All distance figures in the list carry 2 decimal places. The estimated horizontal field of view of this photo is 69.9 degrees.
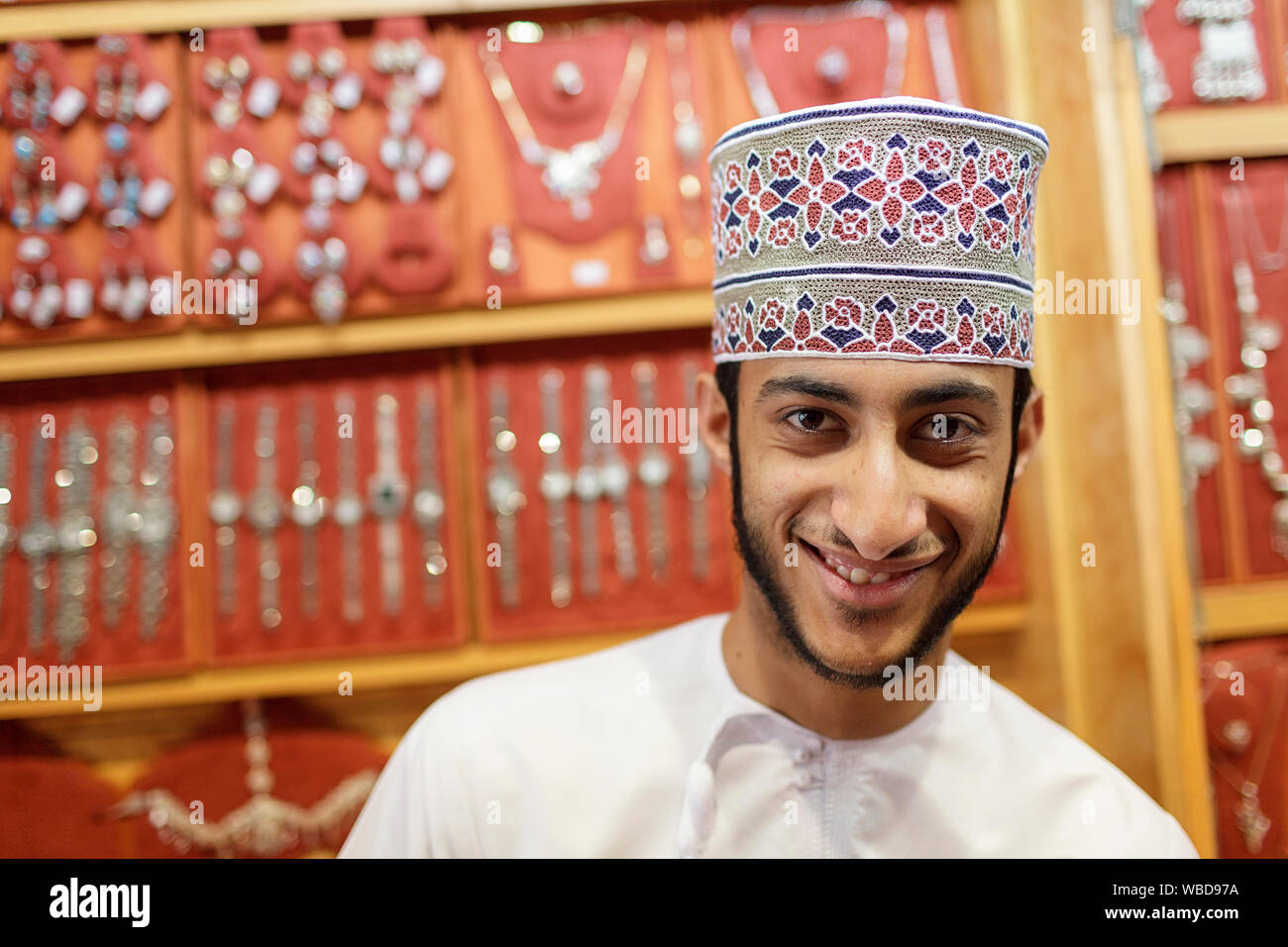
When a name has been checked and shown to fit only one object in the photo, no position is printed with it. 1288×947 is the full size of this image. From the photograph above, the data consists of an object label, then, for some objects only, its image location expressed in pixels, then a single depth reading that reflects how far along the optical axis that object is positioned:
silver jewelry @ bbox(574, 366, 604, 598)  1.40
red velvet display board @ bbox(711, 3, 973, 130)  1.41
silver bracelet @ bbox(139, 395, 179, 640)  1.35
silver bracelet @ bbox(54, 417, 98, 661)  1.35
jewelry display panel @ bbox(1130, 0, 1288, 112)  1.41
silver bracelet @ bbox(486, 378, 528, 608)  1.39
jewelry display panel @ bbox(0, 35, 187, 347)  1.36
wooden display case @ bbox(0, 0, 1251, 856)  1.21
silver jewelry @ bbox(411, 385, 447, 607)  1.39
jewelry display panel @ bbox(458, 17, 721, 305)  1.38
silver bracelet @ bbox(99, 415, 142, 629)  1.36
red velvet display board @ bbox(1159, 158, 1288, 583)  1.41
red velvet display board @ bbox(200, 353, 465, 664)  1.38
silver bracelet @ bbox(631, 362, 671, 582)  1.41
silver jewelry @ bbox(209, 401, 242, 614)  1.38
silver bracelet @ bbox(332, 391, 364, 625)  1.39
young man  0.73
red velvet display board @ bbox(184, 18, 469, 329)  1.37
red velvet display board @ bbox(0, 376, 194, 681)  1.34
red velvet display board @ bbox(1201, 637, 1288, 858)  1.38
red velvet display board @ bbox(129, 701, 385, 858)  1.36
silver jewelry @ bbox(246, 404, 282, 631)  1.38
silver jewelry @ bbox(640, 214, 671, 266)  1.38
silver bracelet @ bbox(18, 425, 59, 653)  1.35
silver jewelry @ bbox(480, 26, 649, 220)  1.40
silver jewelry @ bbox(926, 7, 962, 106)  1.40
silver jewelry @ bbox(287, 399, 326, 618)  1.39
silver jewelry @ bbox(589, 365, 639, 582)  1.40
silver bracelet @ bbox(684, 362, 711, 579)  1.41
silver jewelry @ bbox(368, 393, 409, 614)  1.40
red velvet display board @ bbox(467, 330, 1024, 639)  1.39
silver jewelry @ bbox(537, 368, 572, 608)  1.40
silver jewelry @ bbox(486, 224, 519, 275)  1.37
